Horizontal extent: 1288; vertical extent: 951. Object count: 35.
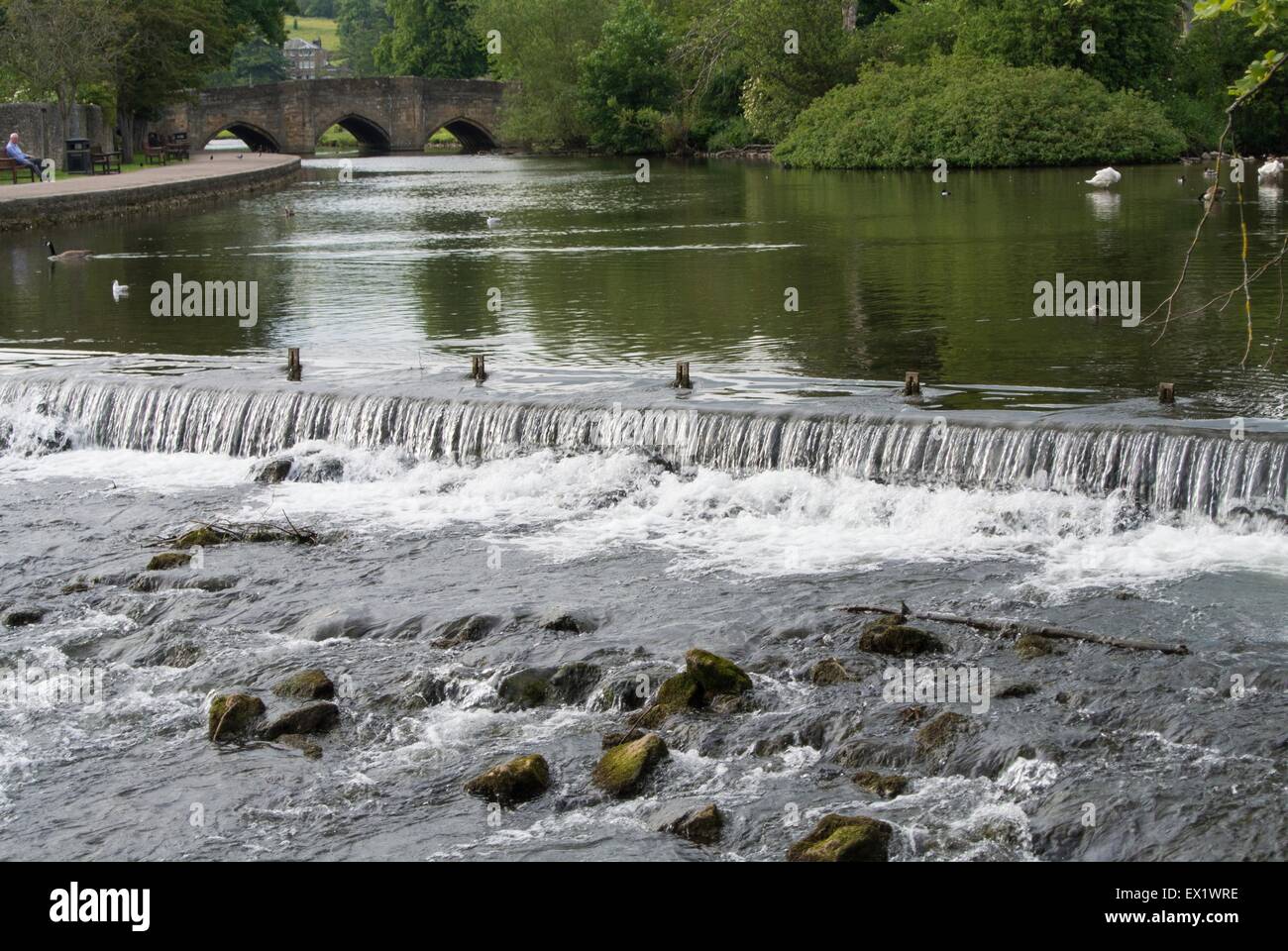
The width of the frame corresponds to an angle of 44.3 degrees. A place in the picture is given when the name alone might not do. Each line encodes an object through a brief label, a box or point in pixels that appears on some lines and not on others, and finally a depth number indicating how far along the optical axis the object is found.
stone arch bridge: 92.31
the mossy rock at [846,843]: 9.07
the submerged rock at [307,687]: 11.90
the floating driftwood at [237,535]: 15.81
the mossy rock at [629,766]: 10.20
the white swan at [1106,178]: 46.28
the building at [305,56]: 177.38
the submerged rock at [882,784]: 9.98
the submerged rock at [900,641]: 12.15
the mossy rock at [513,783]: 10.16
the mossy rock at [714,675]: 11.50
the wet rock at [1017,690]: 11.27
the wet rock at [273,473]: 18.50
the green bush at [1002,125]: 57.03
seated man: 47.31
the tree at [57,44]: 50.84
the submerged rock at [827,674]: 11.69
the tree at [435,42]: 109.56
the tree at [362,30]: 154.57
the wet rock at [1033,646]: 11.98
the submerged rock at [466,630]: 13.00
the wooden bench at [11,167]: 47.69
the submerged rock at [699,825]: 9.56
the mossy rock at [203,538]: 15.78
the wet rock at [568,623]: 13.12
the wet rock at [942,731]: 10.54
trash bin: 53.09
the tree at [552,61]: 85.12
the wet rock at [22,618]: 13.77
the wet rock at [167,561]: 15.13
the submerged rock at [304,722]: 11.30
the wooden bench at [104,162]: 54.44
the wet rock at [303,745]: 10.96
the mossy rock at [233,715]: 11.30
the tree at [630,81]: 79.12
